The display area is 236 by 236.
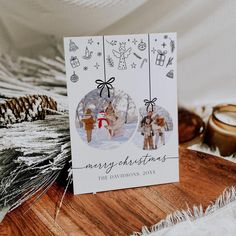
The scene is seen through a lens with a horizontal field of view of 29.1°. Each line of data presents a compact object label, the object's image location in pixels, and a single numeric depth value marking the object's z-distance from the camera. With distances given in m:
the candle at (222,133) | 0.99
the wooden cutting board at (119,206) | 0.75
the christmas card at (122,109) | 0.81
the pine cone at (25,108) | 0.92
